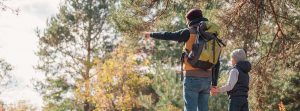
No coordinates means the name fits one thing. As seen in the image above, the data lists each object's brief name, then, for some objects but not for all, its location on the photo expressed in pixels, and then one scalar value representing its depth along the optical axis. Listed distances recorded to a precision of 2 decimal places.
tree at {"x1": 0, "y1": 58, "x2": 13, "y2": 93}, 65.45
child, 12.45
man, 11.55
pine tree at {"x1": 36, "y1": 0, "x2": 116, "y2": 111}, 70.12
